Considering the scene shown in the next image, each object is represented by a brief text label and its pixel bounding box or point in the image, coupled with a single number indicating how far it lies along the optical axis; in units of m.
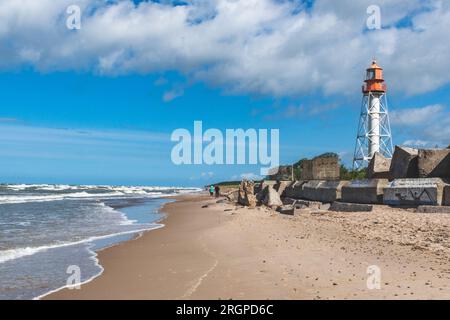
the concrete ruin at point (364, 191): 18.41
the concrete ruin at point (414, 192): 15.56
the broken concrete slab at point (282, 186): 31.50
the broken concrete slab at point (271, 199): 25.65
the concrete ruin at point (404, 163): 18.22
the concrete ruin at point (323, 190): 21.70
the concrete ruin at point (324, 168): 27.12
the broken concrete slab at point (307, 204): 21.64
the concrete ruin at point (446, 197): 15.26
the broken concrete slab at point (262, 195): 28.02
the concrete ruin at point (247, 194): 27.23
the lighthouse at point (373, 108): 41.66
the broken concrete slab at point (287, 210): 19.83
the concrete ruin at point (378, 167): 21.17
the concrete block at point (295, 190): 27.53
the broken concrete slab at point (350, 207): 17.53
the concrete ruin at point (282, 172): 42.84
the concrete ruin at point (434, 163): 17.17
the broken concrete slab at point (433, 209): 14.66
